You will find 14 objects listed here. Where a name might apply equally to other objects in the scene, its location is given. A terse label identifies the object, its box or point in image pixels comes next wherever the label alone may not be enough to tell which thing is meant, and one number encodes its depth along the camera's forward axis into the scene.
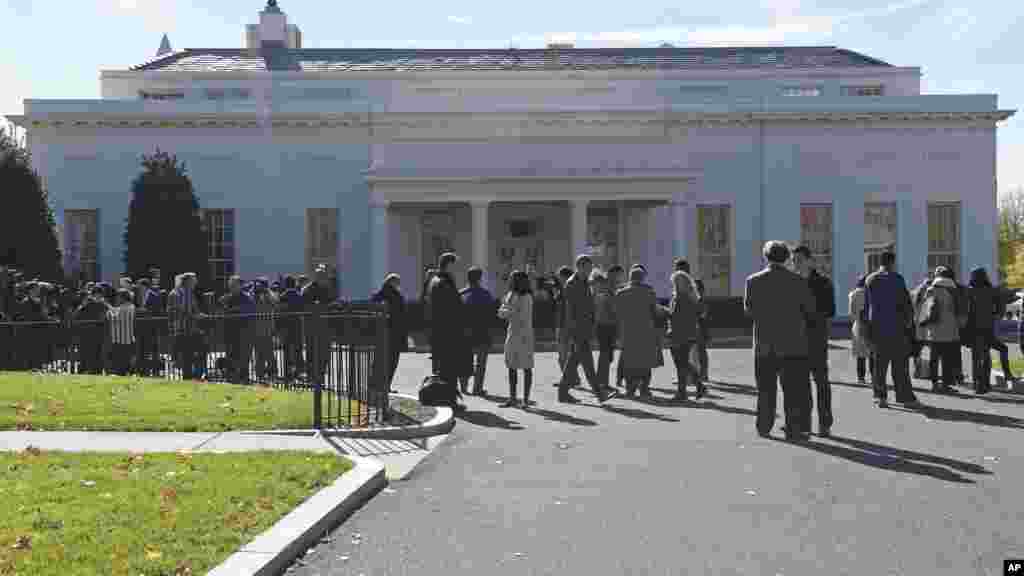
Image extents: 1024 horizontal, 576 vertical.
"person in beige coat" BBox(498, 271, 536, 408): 16.02
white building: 43.44
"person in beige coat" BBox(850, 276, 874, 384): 17.92
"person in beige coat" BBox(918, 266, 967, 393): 17.02
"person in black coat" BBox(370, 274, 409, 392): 16.26
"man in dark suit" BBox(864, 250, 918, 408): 14.77
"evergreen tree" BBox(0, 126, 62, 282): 34.53
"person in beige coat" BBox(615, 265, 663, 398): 16.50
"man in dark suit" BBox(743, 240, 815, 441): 12.12
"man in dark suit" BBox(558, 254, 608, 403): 16.75
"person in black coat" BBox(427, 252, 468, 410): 15.82
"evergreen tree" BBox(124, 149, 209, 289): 39.59
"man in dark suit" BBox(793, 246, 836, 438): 12.31
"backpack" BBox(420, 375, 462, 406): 14.96
